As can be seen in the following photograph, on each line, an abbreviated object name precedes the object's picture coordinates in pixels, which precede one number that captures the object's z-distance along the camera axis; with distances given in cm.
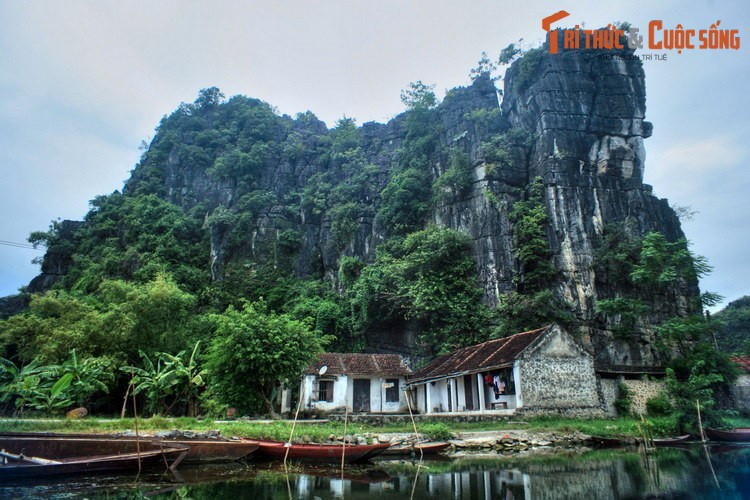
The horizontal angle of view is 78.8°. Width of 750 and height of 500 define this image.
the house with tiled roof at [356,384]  2583
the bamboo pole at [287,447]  1367
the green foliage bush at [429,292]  3131
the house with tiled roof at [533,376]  1989
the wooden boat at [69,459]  1077
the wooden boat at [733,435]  1834
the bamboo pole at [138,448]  1191
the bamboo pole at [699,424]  1854
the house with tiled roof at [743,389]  2620
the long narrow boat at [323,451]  1316
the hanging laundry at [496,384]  2141
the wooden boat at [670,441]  1780
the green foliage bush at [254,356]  2037
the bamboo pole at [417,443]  1535
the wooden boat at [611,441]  1731
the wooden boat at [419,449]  1571
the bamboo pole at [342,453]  1282
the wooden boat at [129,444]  1247
